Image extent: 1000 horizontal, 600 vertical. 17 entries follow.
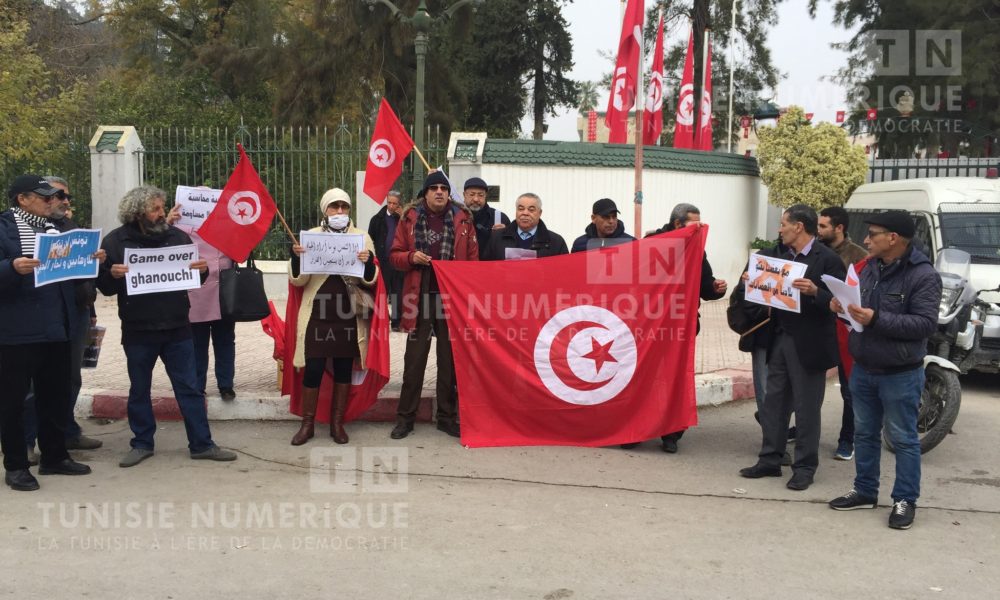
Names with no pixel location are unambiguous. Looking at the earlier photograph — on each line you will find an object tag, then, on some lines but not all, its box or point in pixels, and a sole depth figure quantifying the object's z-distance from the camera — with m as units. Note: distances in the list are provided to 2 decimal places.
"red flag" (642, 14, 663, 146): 19.16
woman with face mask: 6.80
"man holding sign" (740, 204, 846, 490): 5.90
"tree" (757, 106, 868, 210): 19.77
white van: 9.83
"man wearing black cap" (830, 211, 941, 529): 5.11
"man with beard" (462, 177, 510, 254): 7.83
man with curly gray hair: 6.15
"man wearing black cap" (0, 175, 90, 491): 5.61
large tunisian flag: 6.71
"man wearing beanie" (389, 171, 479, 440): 7.00
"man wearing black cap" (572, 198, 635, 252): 6.89
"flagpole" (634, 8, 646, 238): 13.35
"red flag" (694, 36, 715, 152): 21.47
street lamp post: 14.84
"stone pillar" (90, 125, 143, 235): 14.54
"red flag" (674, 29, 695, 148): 20.62
